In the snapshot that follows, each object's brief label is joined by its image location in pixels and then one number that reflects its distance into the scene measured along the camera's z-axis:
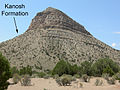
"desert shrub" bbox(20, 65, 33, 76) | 47.03
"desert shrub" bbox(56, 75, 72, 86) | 21.61
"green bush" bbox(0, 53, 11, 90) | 14.27
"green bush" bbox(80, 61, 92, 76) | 45.36
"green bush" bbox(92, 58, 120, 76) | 46.61
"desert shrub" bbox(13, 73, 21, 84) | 24.75
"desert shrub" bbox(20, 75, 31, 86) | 22.08
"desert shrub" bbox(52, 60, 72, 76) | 42.94
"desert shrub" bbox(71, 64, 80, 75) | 44.59
